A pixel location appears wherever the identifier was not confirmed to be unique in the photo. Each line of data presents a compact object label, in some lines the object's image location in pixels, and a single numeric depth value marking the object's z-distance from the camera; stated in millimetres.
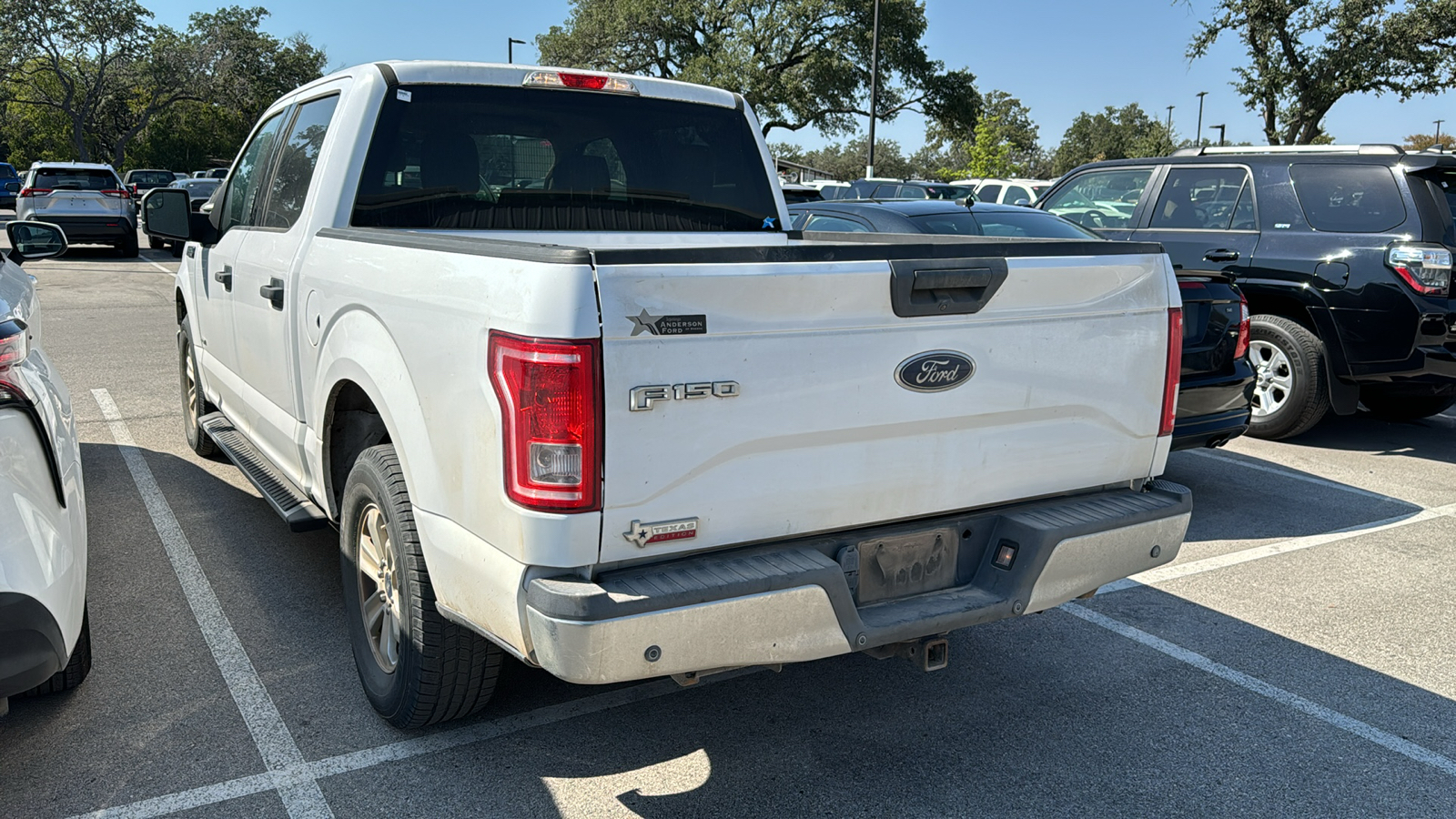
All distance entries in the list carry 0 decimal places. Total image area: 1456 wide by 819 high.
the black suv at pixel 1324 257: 7105
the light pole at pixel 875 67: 28952
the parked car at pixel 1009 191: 22984
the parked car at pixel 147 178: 34875
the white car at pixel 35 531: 2650
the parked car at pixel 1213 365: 5777
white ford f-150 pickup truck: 2500
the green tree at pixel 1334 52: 27109
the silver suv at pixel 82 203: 20312
